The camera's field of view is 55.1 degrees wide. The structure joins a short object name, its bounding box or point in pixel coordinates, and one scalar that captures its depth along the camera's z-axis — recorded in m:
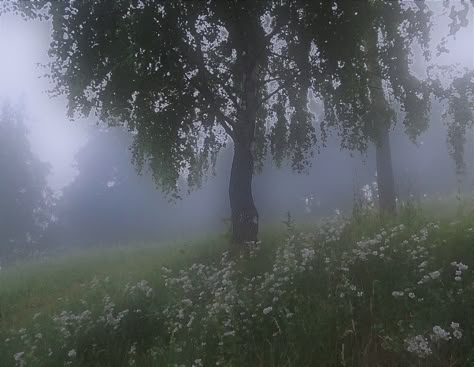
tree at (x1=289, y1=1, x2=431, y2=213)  8.59
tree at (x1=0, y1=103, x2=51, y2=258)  31.91
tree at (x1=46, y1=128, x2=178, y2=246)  37.69
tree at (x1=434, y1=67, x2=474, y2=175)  10.00
